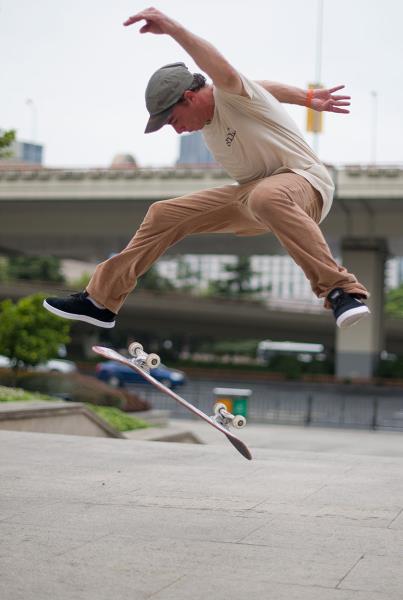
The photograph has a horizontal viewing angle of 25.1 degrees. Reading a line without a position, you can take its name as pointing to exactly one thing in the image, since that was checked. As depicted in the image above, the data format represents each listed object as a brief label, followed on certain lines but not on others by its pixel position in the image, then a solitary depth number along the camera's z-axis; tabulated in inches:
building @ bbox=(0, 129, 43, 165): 3039.9
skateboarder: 202.4
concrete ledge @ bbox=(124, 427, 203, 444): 706.2
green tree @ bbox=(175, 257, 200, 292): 4874.5
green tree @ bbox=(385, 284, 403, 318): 4918.8
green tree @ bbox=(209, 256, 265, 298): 3467.0
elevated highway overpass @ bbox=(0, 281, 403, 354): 2534.4
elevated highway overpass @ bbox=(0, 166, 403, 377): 1706.4
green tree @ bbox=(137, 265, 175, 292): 3452.3
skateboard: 234.5
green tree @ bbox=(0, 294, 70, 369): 918.4
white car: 1722.4
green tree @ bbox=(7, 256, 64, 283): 3388.3
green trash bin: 1030.4
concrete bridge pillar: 1907.0
